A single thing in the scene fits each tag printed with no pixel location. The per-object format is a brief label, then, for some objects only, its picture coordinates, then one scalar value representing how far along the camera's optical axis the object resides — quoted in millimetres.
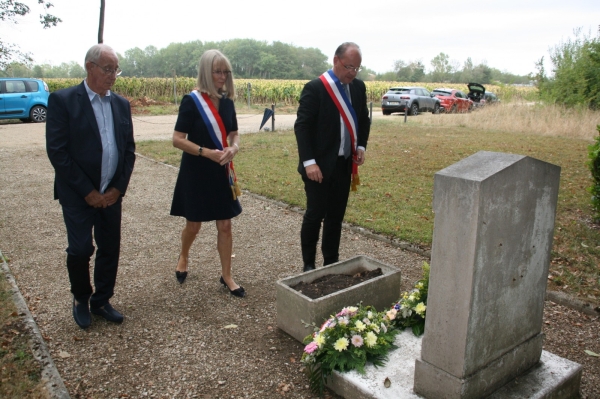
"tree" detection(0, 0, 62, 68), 11398
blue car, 19656
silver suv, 25812
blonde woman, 4031
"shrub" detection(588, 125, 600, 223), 6219
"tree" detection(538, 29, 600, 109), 17875
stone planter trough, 3498
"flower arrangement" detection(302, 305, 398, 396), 3051
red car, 28781
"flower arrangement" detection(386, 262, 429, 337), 3445
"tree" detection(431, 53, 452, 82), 95388
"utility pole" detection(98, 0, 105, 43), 22156
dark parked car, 32684
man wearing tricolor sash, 4180
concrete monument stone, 2404
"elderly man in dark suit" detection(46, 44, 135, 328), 3467
